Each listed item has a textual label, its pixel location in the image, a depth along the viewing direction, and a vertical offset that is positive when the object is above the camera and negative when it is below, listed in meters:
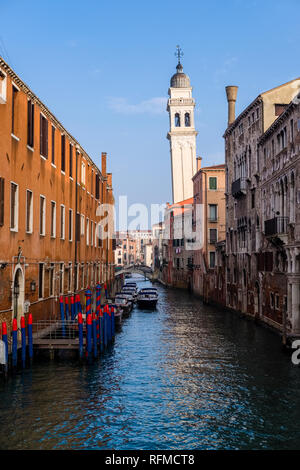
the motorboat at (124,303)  39.25 -3.31
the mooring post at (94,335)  20.62 -3.04
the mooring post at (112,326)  25.43 -3.37
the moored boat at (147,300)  44.66 -3.47
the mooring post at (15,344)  16.81 -2.76
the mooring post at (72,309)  26.95 -2.62
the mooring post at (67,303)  27.03 -2.29
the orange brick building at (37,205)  17.80 +2.48
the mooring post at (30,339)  17.94 -2.80
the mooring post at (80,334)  19.58 -2.82
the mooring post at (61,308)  24.66 -2.31
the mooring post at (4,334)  16.02 -2.29
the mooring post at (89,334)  19.73 -2.87
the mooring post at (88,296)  31.34 -2.24
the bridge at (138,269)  96.31 -1.80
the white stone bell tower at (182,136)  87.06 +21.81
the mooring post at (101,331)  22.39 -3.12
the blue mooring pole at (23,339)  17.56 -2.71
